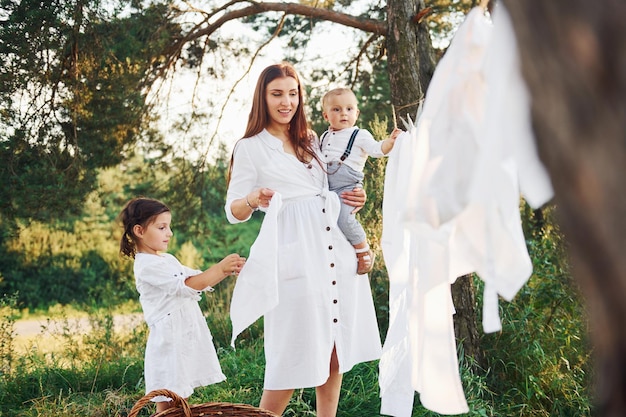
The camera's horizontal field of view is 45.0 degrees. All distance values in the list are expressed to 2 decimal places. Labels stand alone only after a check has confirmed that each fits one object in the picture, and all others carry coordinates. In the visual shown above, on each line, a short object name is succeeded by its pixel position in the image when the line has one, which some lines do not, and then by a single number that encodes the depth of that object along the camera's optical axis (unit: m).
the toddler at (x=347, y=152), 3.32
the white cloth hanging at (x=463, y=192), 1.36
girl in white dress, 3.28
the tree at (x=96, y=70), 4.76
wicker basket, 2.84
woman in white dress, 3.14
